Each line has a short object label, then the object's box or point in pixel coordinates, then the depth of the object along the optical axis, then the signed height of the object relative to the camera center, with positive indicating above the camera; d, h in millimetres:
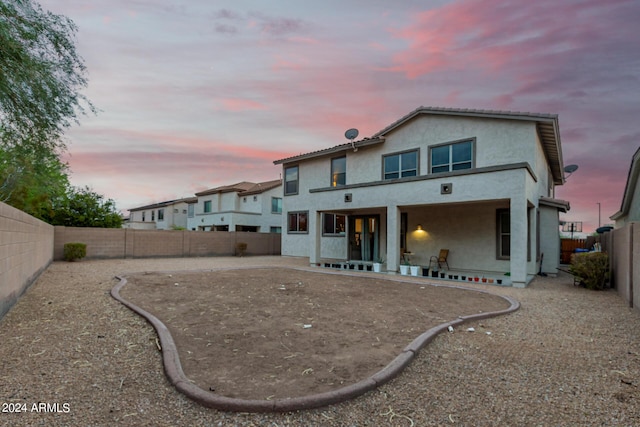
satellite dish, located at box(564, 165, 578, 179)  18234 +3437
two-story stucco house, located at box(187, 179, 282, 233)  32281 +1833
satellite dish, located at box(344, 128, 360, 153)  17250 +4849
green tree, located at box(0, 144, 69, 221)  9867 +1914
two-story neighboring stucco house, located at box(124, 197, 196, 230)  43875 +1238
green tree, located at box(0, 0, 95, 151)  7344 +3543
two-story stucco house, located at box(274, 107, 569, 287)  11172 +1332
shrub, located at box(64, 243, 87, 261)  16297 -1386
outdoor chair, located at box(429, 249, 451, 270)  14187 -1262
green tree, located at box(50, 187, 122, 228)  20250 +777
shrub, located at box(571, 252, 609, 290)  9859 -1159
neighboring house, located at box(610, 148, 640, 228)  15062 +1897
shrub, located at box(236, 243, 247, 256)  23078 -1586
